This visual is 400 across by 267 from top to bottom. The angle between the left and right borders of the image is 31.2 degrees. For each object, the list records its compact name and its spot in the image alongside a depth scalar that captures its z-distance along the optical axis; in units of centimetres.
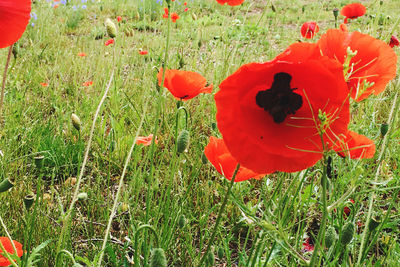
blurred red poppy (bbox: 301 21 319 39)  99
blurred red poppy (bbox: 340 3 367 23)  120
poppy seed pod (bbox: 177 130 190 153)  60
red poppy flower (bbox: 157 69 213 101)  70
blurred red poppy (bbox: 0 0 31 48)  51
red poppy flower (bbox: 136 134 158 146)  77
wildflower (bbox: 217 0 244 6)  77
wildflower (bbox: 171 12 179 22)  131
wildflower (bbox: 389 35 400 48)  95
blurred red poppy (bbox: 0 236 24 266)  57
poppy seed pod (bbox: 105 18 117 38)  61
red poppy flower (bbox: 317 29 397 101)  53
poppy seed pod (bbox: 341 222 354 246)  57
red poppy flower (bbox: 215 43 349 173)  47
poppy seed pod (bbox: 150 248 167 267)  52
